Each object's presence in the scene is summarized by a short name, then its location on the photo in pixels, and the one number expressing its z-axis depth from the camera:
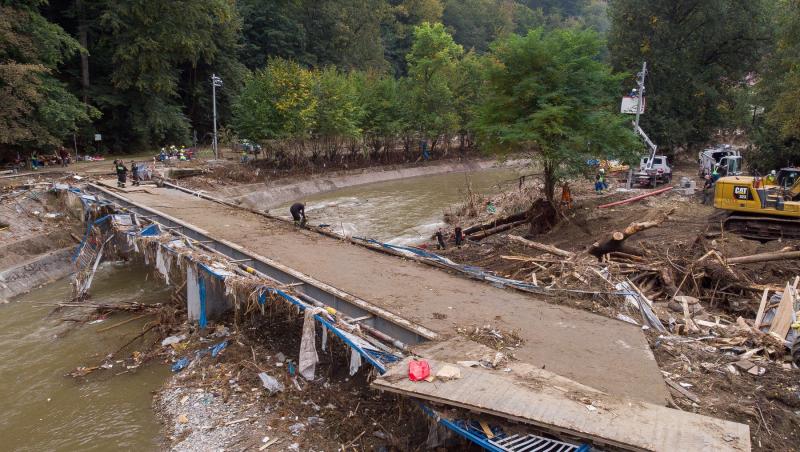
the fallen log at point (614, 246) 13.91
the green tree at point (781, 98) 23.05
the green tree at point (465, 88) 49.50
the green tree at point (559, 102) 17.89
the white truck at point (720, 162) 27.34
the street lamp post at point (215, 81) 33.06
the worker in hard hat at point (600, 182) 27.36
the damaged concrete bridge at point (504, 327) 5.86
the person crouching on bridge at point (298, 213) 17.06
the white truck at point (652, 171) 29.38
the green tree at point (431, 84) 46.19
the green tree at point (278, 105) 34.84
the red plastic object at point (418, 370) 6.84
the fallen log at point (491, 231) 19.77
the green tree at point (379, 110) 44.00
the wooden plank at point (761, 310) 9.69
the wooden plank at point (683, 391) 6.98
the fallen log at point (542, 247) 13.53
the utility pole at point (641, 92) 26.59
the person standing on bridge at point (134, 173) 25.85
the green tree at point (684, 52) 36.88
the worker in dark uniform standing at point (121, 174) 24.47
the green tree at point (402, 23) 83.19
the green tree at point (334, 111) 37.38
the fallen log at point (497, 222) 20.31
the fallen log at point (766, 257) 12.65
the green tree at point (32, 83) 24.53
